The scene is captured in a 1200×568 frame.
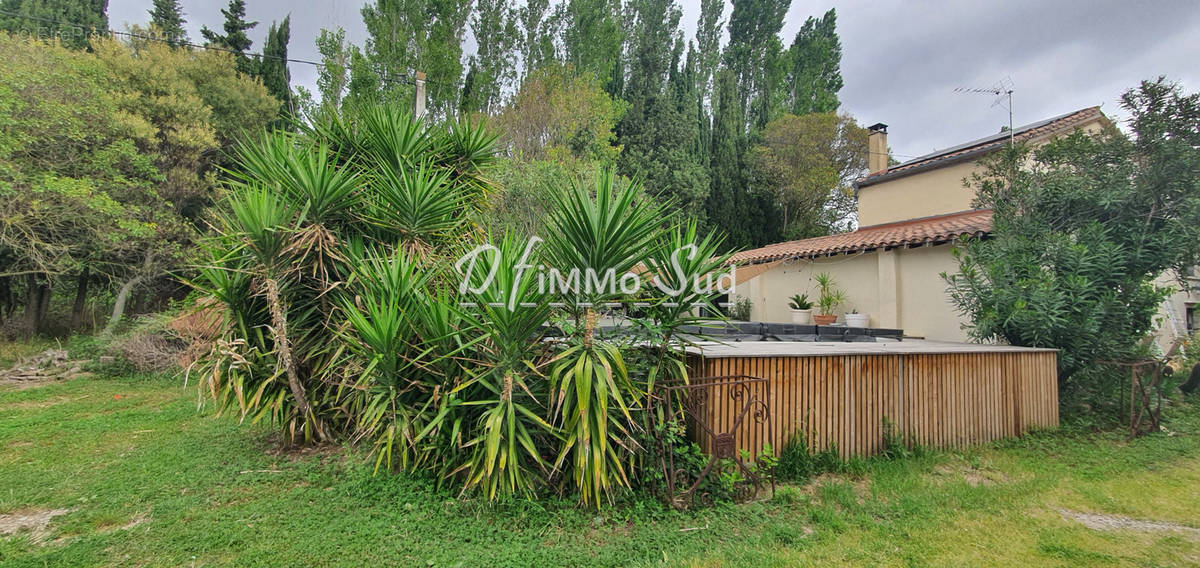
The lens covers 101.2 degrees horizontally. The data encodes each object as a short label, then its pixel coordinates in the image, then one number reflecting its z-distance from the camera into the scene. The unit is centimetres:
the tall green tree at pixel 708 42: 3703
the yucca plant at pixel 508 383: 449
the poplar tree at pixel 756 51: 3753
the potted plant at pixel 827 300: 1541
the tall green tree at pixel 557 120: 2411
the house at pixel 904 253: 1284
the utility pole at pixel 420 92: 1291
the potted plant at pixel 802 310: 1639
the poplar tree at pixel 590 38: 2908
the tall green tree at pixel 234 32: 2794
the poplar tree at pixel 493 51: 2752
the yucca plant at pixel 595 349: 446
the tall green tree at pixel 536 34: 2888
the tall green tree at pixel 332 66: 2297
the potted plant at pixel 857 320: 1443
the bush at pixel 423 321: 463
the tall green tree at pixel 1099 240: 851
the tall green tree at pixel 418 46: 2525
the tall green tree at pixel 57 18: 2019
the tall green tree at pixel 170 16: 2892
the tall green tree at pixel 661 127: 2884
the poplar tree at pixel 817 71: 3722
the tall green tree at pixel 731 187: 3070
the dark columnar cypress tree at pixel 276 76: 2522
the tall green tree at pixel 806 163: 3073
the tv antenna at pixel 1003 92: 1402
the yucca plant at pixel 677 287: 495
